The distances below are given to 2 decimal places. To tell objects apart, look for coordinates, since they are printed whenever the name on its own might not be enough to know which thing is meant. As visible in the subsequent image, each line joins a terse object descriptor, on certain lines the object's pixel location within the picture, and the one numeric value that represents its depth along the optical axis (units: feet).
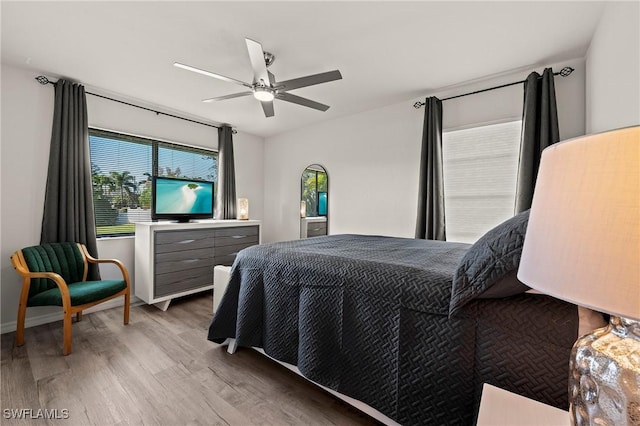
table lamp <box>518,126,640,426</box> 1.31
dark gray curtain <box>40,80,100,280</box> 9.22
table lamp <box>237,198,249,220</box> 14.53
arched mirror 14.25
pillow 3.23
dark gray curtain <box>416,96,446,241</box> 10.21
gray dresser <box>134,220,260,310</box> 10.37
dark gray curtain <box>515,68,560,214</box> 8.27
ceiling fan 6.58
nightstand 2.43
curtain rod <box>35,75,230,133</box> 9.09
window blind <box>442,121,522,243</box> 9.55
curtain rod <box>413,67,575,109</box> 8.31
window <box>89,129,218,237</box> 10.80
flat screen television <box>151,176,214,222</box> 11.52
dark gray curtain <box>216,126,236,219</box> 14.35
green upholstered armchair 7.51
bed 3.37
